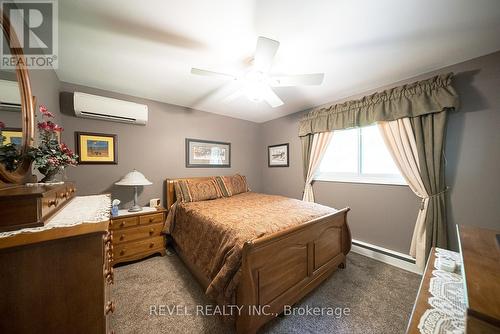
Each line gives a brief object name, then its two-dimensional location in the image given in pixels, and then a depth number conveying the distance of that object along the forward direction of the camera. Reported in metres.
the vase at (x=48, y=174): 1.21
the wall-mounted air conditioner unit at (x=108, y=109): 2.11
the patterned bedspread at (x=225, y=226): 1.28
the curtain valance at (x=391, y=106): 1.84
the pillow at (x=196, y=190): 2.66
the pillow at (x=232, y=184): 3.10
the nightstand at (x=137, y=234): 2.12
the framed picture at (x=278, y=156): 3.60
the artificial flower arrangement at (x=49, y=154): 1.15
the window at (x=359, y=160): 2.38
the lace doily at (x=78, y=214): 0.77
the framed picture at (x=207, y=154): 3.17
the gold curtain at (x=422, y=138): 1.87
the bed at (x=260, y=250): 1.23
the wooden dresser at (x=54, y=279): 0.63
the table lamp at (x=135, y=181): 2.23
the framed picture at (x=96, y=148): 2.28
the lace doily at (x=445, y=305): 0.83
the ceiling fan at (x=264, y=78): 1.36
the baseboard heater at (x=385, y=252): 2.11
